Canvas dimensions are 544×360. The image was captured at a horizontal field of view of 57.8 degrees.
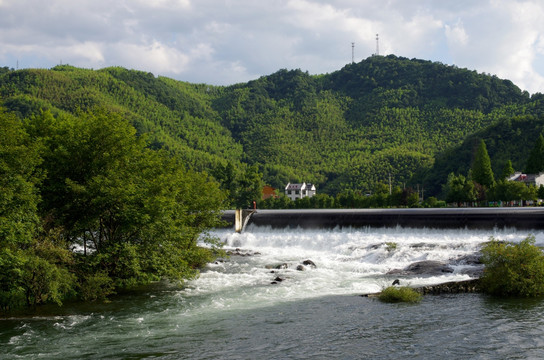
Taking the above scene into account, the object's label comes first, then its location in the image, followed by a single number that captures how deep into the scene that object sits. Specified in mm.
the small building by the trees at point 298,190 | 140000
